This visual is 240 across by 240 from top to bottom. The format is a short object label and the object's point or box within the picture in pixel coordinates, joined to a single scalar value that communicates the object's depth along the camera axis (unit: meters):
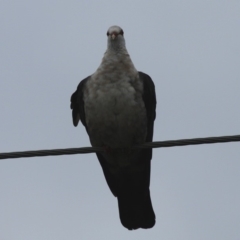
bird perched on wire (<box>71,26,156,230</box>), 15.52
